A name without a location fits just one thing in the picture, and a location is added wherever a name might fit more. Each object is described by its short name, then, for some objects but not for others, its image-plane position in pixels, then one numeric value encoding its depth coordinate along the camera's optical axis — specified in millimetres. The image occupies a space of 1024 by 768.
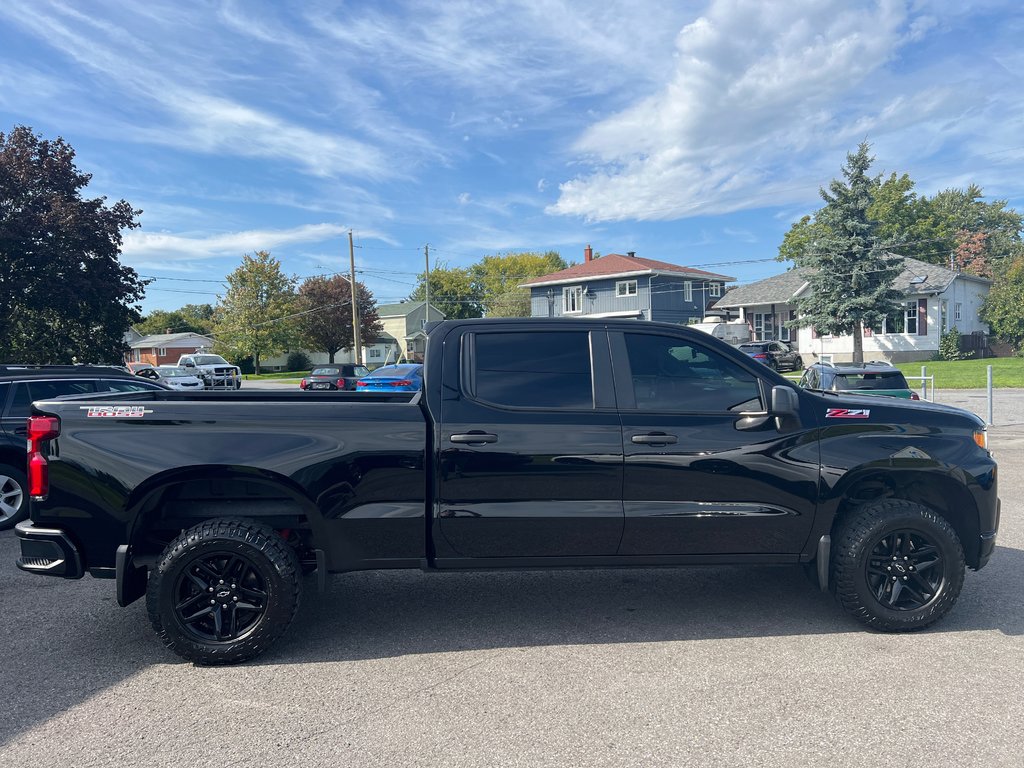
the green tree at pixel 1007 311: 37844
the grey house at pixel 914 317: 37438
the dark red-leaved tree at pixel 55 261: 15555
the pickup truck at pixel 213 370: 32572
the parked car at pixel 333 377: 26422
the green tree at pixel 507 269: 87562
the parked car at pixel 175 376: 27625
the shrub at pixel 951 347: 36750
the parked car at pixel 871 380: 11422
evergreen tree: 32781
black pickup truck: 4020
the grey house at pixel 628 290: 46500
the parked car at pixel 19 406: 7289
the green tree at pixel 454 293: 79562
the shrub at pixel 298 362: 64188
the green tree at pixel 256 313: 56781
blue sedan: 16502
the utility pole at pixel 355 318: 41872
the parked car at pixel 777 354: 33969
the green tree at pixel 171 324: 98562
